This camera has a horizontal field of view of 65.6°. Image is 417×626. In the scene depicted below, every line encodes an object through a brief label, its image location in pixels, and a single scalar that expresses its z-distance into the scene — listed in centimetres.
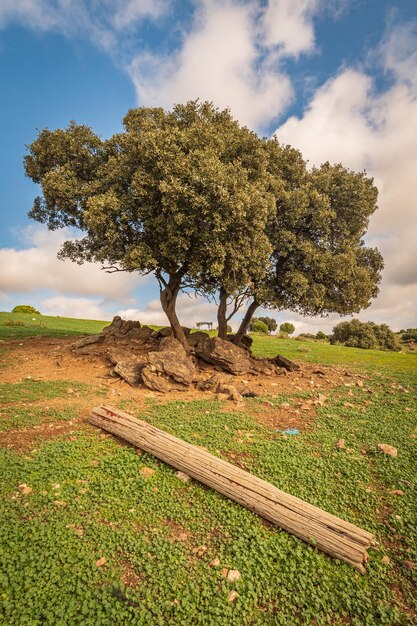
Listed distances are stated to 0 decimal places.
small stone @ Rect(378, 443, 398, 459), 896
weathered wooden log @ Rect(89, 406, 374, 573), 576
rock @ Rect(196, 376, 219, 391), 1467
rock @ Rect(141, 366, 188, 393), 1391
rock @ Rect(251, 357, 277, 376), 1830
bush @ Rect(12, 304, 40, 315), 5172
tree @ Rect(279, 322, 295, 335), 8012
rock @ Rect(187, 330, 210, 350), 1901
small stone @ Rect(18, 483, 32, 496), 671
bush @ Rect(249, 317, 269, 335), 6397
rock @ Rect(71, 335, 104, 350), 1938
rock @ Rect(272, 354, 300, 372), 1989
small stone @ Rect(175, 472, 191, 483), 740
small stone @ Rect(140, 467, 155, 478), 753
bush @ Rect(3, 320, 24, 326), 3300
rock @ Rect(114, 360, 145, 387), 1454
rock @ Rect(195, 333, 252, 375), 1759
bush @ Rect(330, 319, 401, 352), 6166
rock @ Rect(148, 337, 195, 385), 1453
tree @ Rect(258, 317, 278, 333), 8894
